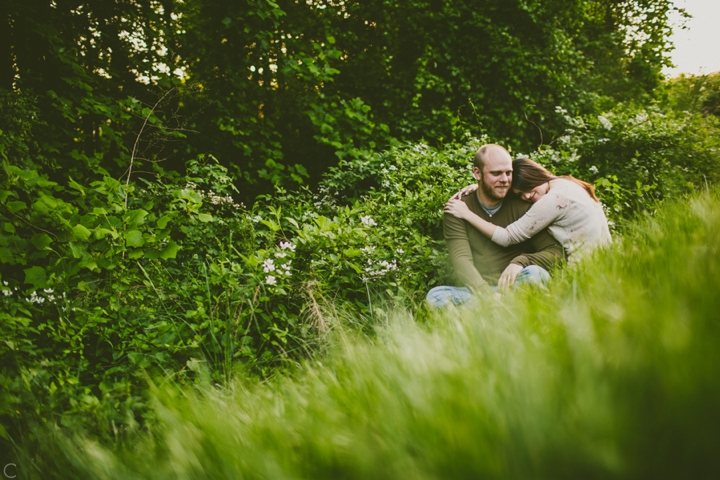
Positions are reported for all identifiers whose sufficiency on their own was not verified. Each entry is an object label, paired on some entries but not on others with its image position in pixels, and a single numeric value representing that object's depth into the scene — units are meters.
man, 3.07
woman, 2.94
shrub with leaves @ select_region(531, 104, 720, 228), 5.18
